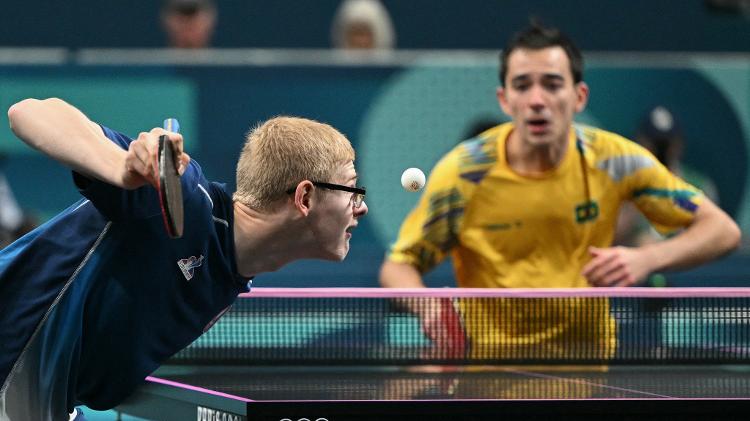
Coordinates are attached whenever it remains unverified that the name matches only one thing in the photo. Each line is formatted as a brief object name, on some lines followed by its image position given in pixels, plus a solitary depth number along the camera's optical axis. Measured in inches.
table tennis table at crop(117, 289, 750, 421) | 287.1
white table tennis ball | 296.5
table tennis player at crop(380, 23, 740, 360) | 422.6
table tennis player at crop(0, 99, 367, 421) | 274.8
